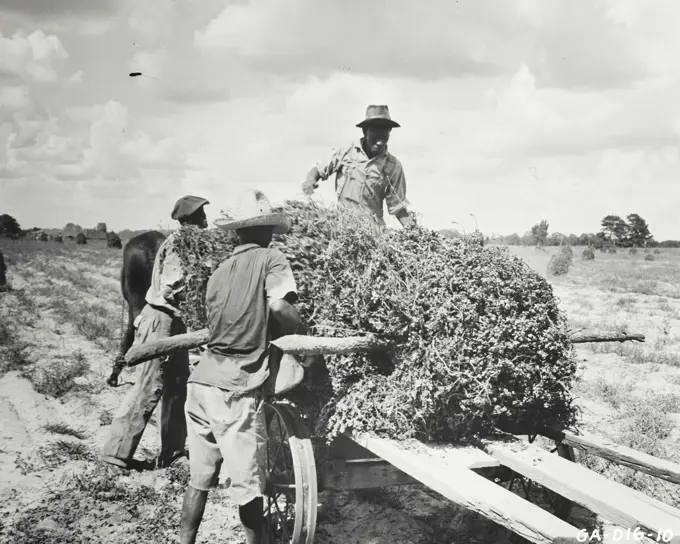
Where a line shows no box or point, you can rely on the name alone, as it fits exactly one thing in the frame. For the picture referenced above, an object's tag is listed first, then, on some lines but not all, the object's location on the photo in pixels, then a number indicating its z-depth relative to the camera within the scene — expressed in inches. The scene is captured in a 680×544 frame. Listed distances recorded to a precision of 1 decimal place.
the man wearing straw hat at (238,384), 114.6
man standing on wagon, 187.5
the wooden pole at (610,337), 131.7
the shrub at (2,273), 533.3
